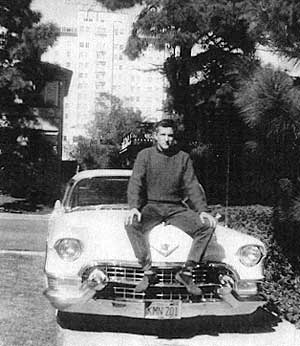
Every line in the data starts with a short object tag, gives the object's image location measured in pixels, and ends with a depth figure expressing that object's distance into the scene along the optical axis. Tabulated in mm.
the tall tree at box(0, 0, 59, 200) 17500
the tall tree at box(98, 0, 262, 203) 14664
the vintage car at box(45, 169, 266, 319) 4184
